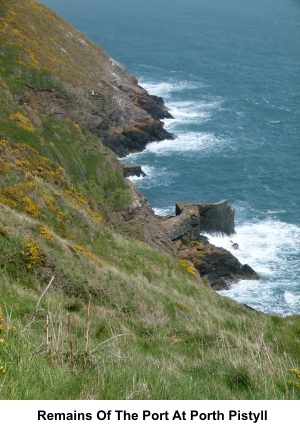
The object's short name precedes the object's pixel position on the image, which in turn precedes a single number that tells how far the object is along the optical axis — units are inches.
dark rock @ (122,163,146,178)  2563.5
